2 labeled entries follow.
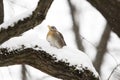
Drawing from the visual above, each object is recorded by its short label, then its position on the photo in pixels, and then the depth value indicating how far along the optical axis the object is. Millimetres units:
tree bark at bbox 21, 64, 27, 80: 16141
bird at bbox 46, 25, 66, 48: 7622
